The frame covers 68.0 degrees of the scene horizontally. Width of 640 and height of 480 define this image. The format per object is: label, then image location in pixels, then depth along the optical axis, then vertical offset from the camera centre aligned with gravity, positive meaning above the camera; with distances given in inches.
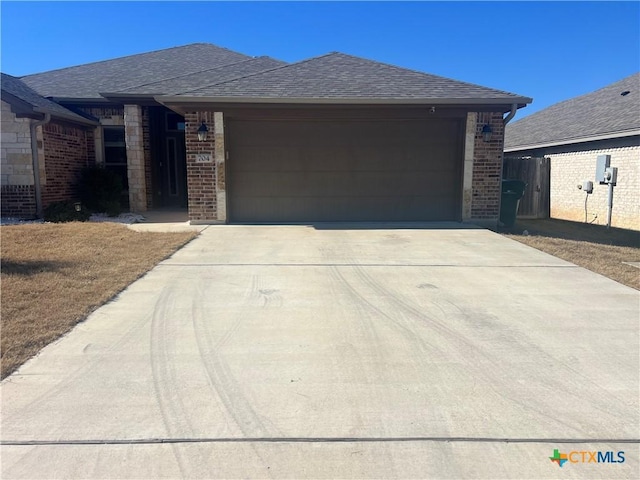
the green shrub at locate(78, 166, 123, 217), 554.6 -13.3
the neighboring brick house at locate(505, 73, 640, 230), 535.8 +39.8
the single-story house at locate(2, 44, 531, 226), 438.6 +32.2
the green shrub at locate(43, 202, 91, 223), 479.8 -36.7
